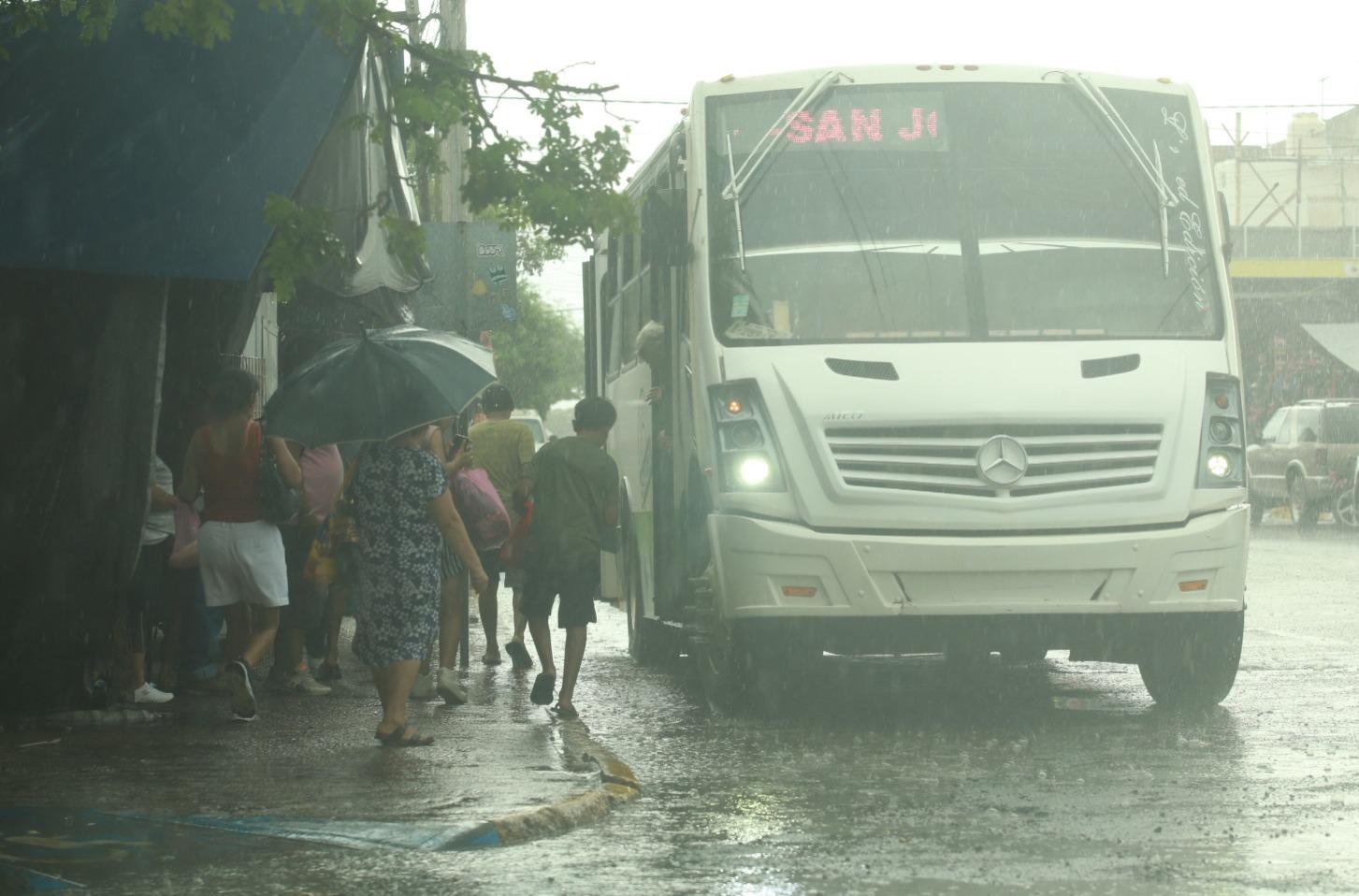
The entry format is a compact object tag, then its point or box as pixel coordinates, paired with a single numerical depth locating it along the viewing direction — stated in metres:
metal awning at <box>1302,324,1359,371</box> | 41.19
